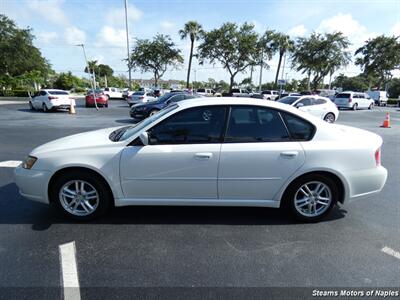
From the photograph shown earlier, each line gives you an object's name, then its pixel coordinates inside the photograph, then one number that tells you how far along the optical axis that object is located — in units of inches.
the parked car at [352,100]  1050.1
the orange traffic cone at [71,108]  708.8
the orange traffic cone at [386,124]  536.1
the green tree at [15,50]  1511.4
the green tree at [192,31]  1706.4
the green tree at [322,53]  1641.2
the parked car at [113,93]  1570.6
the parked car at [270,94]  1505.9
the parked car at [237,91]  1627.2
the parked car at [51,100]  716.0
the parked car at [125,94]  1479.6
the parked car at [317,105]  564.4
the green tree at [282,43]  1743.4
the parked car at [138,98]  971.5
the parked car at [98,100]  940.5
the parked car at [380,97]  1552.7
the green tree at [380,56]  1841.8
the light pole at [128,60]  1457.1
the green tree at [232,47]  1569.9
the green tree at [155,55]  1676.9
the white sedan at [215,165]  130.9
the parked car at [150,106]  556.7
